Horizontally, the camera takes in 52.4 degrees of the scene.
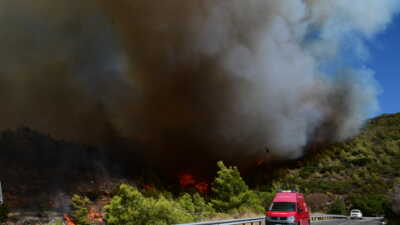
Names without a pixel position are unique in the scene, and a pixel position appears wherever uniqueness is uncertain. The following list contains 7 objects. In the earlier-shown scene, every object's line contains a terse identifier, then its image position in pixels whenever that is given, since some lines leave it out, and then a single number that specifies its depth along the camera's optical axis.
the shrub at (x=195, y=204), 39.78
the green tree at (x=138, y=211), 24.08
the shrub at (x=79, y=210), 58.54
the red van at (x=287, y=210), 17.41
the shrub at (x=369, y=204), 56.16
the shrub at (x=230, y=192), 41.62
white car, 42.87
